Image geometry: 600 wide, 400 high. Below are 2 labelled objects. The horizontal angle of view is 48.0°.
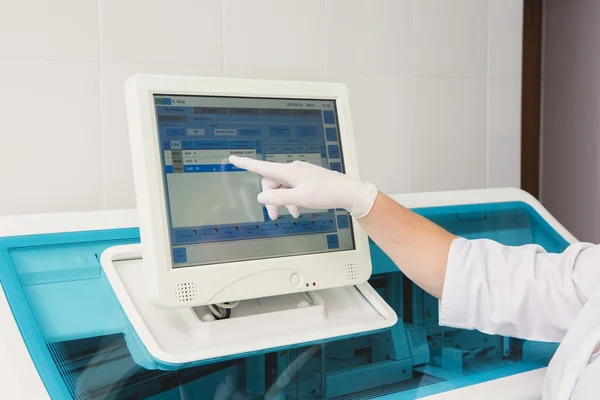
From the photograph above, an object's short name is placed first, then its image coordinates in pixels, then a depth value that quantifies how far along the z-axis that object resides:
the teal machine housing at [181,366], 0.93
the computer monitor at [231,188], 1.01
